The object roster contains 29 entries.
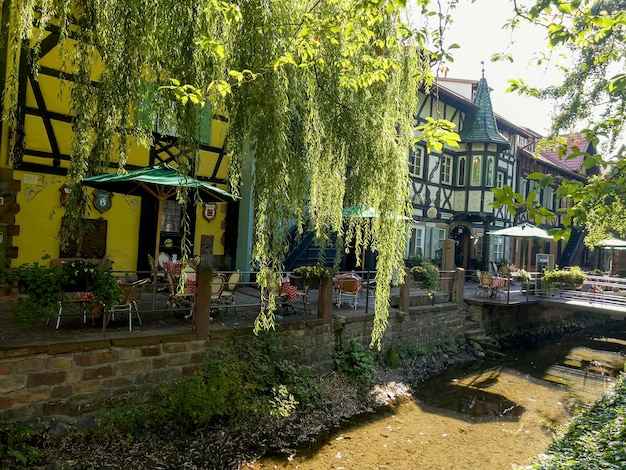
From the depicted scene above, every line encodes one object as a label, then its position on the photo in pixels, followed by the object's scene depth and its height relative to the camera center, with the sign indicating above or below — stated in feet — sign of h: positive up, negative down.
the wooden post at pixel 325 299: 25.07 -3.02
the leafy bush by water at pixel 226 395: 16.99 -6.73
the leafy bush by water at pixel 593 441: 11.30 -5.64
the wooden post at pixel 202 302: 19.24 -2.77
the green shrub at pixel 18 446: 13.50 -6.99
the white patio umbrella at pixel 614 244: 56.17 +2.60
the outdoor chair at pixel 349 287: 29.23 -2.64
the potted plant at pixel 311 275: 25.23 -1.69
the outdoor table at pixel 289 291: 24.26 -2.59
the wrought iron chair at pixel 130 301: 18.33 -2.84
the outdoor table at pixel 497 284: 41.86 -2.60
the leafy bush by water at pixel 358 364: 25.46 -6.83
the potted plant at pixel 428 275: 36.06 -1.85
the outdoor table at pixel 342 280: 29.35 -2.18
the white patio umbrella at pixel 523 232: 45.17 +2.78
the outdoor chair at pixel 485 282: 42.28 -2.48
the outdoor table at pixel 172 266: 23.73 -1.59
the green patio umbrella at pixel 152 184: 18.24 +2.32
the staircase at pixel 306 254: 38.59 -0.77
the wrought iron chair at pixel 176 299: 21.12 -3.14
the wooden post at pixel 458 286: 38.47 -2.78
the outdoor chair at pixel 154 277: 18.93 -1.82
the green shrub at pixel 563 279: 45.42 -1.92
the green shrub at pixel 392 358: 29.04 -7.22
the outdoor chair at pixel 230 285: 22.28 -2.28
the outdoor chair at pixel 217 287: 21.39 -2.30
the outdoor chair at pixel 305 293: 25.38 -2.78
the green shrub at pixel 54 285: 16.21 -2.05
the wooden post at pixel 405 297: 31.73 -3.35
